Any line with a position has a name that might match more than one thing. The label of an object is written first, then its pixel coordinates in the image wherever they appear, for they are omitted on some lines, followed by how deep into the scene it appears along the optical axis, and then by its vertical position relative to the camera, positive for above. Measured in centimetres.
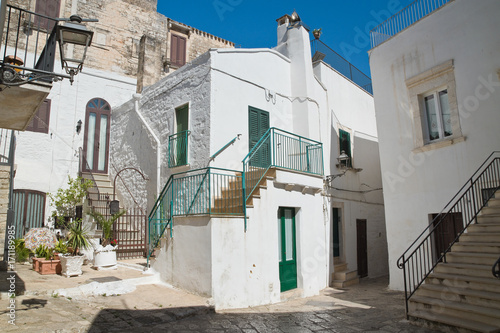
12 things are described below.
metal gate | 1114 -30
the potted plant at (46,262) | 868 -80
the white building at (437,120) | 884 +286
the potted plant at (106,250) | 955 -58
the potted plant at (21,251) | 984 -58
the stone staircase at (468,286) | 617 -124
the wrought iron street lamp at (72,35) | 469 +263
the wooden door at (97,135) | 1444 +388
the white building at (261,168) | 807 +186
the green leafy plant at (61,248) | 916 -47
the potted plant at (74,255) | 848 -62
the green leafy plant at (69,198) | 1263 +113
